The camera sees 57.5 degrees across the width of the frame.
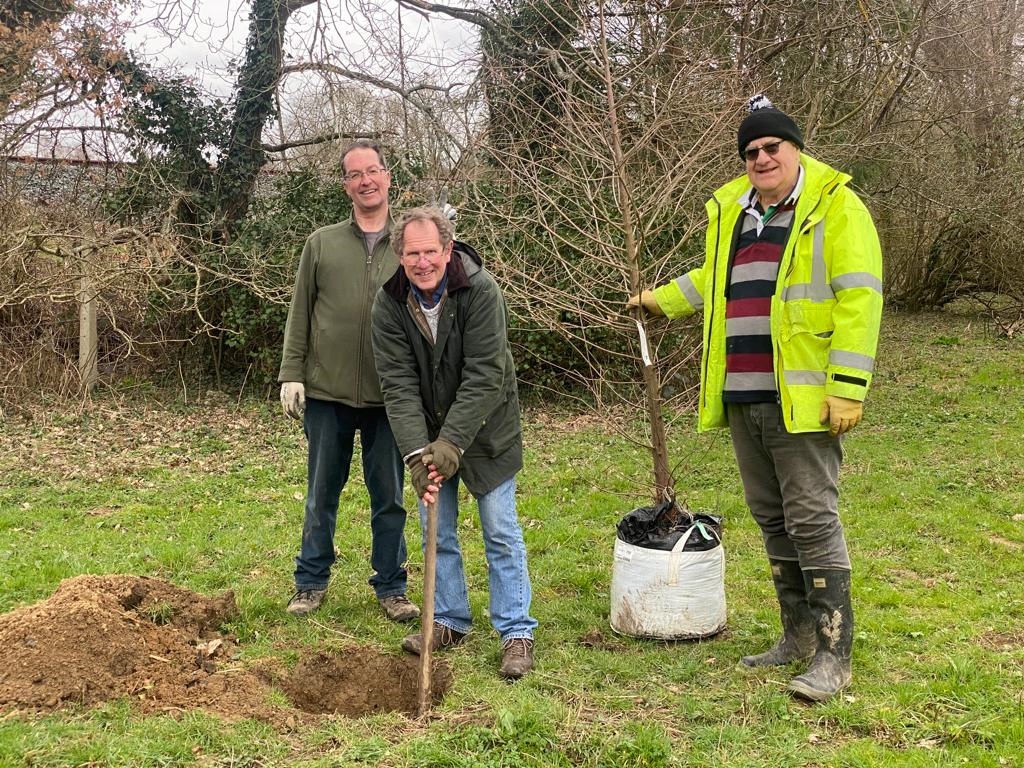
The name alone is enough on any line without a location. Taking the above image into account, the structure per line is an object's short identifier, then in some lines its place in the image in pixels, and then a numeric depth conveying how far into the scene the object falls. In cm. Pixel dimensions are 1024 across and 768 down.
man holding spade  367
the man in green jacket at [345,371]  419
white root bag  401
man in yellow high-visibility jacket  324
